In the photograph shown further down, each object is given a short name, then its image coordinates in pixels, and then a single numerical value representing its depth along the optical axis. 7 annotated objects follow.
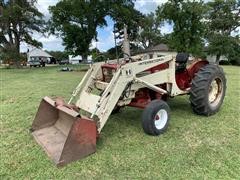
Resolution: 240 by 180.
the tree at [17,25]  19.54
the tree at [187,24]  13.11
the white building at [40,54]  41.47
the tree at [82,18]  22.02
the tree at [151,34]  34.63
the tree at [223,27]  24.76
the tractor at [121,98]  2.56
